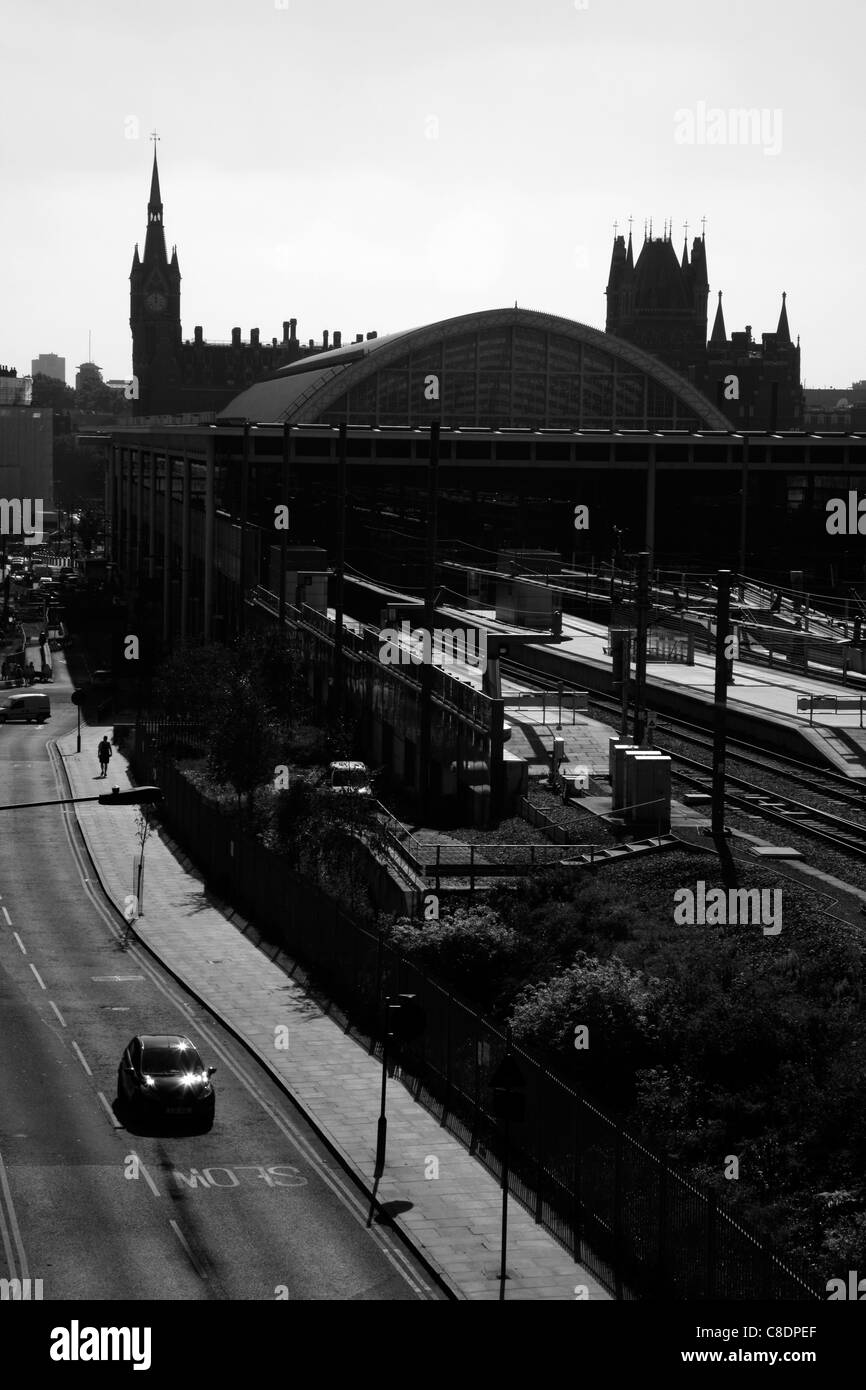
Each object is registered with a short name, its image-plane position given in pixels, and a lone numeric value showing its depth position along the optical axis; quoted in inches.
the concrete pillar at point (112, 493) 5625.5
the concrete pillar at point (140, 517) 4603.8
